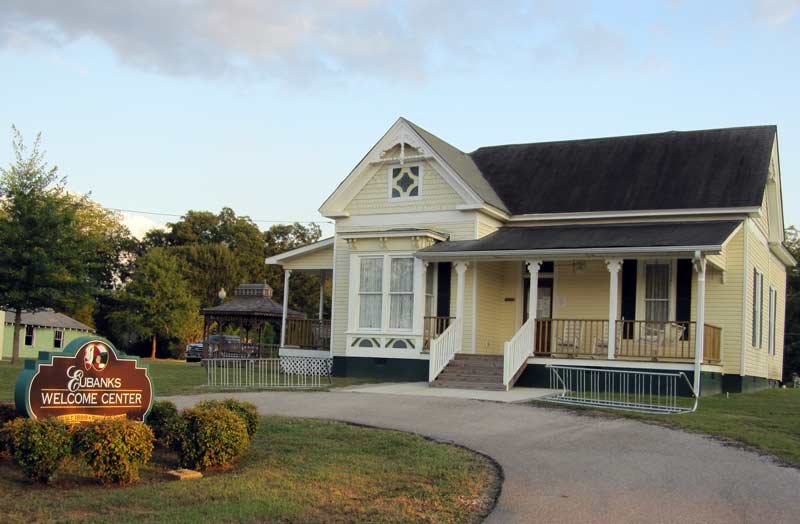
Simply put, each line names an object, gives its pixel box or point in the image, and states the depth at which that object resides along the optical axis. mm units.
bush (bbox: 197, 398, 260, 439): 11680
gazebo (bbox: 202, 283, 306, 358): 37688
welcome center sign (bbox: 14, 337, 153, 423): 10180
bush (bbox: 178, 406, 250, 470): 10367
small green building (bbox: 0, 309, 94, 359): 52938
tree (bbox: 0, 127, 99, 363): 32219
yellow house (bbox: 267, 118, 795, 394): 21109
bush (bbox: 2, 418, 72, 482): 9273
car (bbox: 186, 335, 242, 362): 40091
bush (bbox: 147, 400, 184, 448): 10578
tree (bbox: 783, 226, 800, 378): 47531
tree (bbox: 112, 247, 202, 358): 55094
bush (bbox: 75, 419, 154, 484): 9398
